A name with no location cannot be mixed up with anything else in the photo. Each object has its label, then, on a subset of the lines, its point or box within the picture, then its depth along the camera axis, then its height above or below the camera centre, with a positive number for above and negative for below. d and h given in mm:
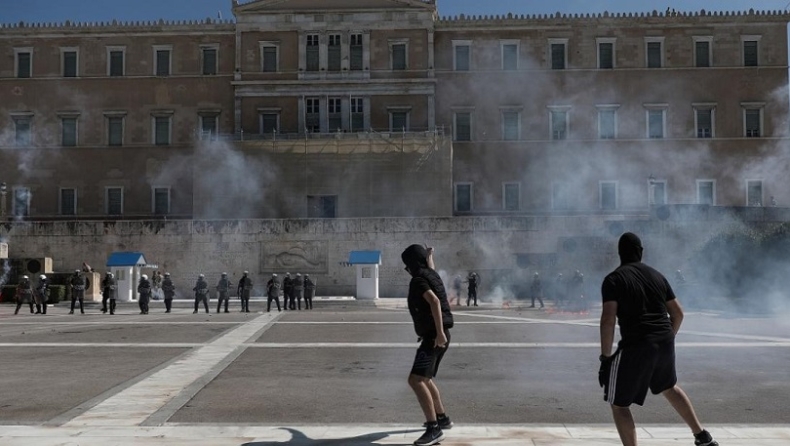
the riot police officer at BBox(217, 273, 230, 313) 27281 -974
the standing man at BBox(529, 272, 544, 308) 29984 -1209
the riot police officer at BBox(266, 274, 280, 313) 27750 -1107
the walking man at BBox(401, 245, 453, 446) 7004 -627
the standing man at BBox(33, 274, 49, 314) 26625 -1088
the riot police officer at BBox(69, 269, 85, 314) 27262 -900
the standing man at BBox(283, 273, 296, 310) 29156 -1131
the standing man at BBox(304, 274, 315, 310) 29806 -1233
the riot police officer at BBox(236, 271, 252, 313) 27531 -1055
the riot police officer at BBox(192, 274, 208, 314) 27250 -1038
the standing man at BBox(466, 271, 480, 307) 31797 -1180
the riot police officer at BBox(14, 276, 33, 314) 26308 -1018
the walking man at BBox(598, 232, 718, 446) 5840 -621
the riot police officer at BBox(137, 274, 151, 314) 27031 -1100
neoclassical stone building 49031 +9036
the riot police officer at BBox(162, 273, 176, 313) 27781 -1049
